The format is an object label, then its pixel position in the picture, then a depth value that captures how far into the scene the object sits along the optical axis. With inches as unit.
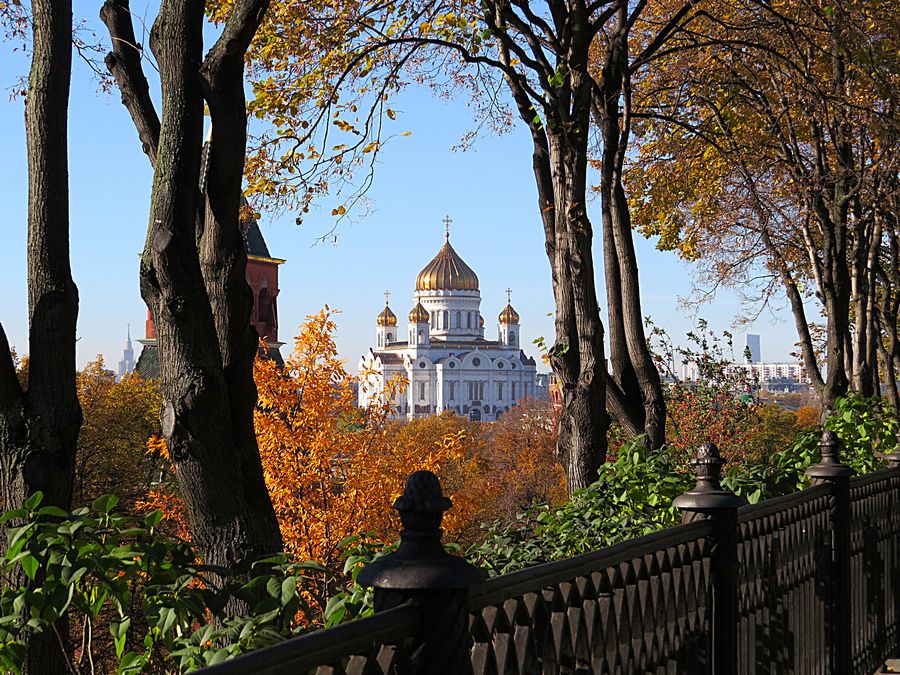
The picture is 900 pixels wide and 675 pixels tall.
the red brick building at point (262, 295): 2657.5
